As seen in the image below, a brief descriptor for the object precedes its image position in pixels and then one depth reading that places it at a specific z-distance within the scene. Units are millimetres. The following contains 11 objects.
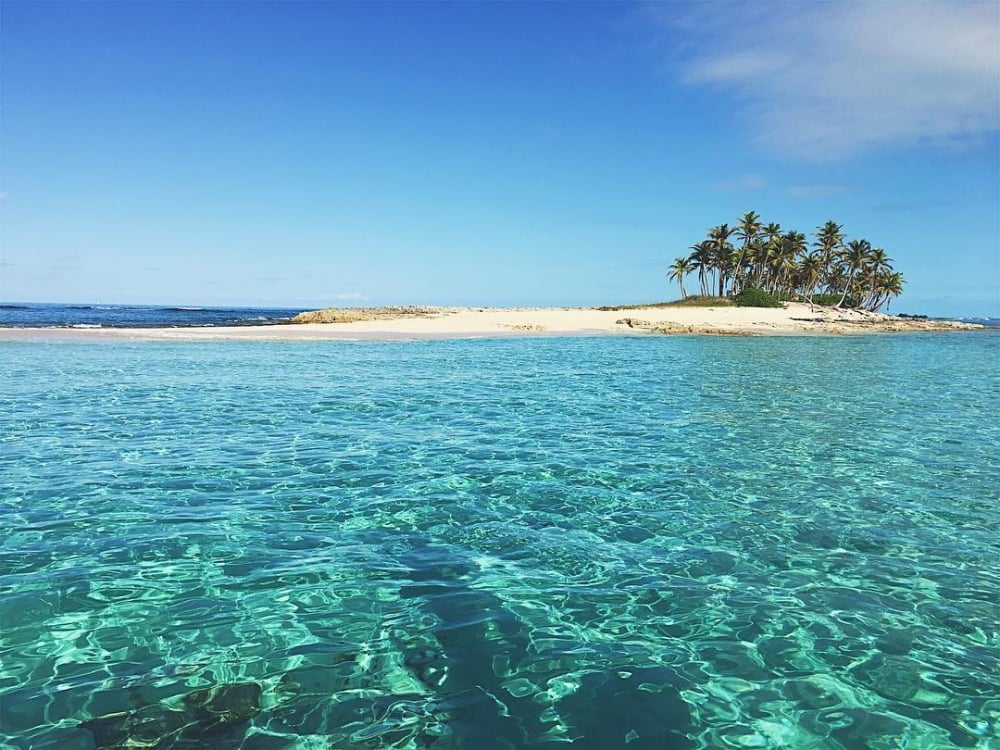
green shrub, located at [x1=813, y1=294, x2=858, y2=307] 107744
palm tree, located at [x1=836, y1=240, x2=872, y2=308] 109938
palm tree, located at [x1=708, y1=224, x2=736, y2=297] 105312
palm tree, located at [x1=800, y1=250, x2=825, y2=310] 109119
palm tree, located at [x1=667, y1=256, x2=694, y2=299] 113812
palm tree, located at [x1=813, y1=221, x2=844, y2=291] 106931
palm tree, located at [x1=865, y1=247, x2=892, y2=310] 111881
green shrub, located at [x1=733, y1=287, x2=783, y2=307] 90312
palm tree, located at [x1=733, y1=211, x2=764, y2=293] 105312
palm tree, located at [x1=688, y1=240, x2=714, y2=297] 108500
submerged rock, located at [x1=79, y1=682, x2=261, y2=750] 4894
